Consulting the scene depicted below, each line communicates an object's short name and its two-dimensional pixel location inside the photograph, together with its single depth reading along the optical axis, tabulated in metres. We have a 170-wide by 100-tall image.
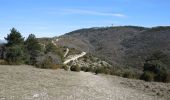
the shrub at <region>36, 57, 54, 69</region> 34.41
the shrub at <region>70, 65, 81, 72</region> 34.04
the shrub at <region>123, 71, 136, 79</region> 32.27
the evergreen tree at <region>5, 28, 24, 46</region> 43.19
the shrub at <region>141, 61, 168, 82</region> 29.70
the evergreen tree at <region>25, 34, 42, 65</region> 43.95
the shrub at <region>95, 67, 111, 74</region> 34.06
